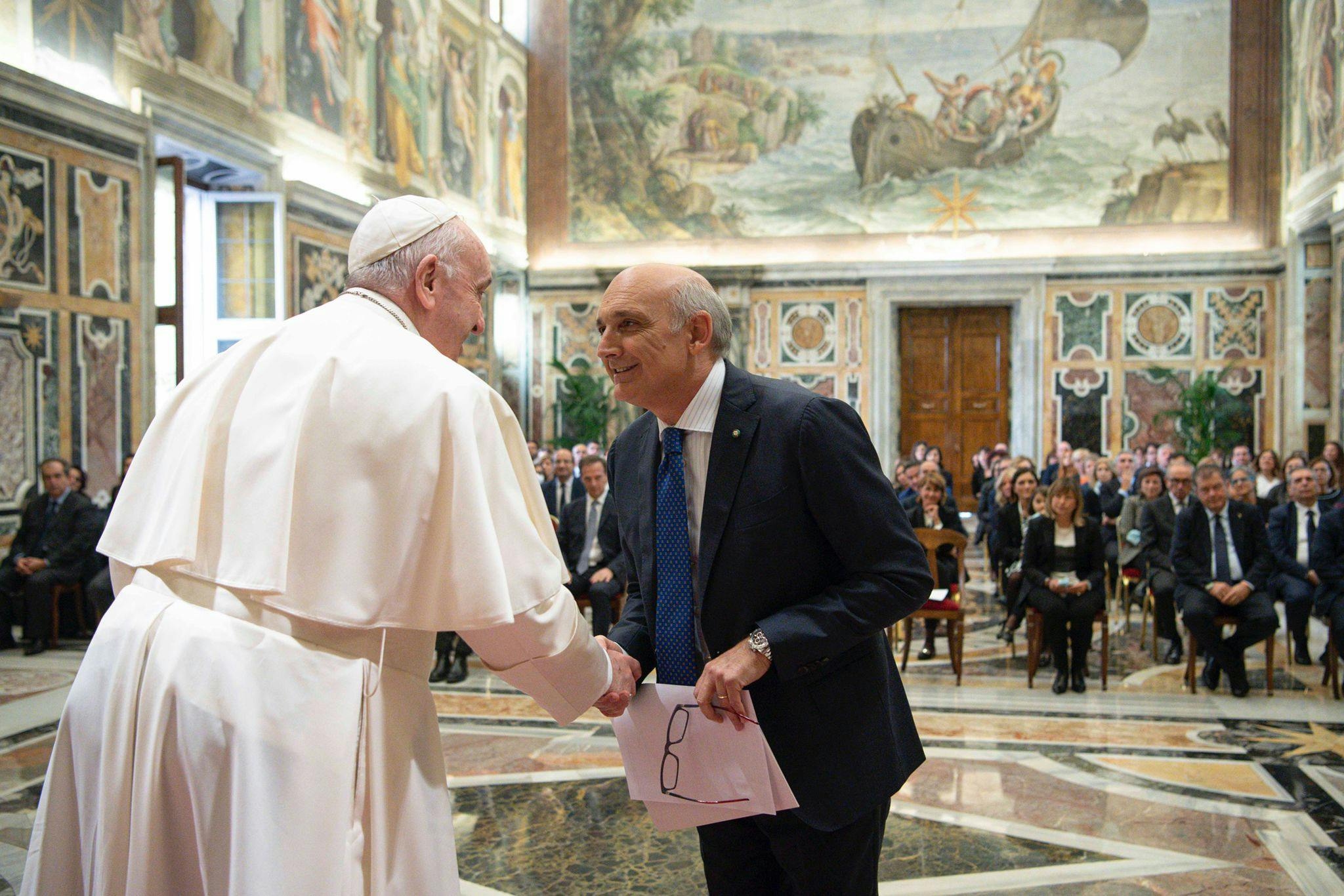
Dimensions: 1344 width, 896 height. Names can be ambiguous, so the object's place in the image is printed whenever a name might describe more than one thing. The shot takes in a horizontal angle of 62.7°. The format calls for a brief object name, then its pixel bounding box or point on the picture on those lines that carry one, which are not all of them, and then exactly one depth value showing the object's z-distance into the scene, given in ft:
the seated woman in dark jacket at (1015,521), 28.12
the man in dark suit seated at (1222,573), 22.03
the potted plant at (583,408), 56.34
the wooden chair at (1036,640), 22.13
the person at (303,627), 5.54
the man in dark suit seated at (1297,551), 23.65
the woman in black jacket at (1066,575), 22.44
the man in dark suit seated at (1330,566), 21.72
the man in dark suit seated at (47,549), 25.79
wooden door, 56.59
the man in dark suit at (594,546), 24.76
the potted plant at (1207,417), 50.62
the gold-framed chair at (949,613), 22.86
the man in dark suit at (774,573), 6.87
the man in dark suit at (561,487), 31.96
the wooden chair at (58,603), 26.00
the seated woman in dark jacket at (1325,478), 29.94
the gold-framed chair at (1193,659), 21.67
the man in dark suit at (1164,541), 25.39
